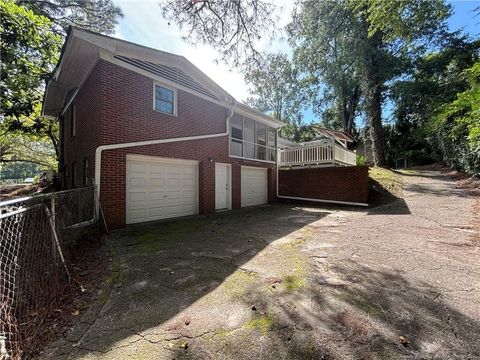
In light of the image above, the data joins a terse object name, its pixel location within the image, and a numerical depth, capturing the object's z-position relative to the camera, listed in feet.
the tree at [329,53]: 55.52
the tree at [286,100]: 87.15
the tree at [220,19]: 21.24
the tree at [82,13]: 44.86
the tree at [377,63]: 58.39
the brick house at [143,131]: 22.52
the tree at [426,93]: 58.65
